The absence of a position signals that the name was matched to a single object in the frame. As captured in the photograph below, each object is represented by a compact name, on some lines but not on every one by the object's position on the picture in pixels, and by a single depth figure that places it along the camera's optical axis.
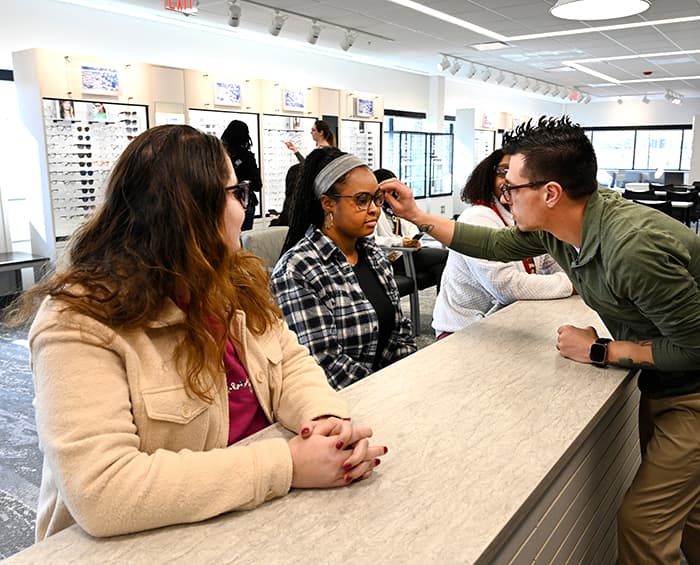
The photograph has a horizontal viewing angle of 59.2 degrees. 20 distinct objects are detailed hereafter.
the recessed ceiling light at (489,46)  8.77
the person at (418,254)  5.14
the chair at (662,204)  11.40
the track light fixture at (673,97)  15.09
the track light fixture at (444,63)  9.83
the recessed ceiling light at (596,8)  4.88
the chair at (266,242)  3.86
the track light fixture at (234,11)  6.16
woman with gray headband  2.09
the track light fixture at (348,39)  7.76
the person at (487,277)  2.57
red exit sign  5.79
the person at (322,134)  6.24
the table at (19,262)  5.96
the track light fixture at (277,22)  6.77
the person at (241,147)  5.86
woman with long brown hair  0.99
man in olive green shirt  1.54
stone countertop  0.96
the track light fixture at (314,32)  7.21
